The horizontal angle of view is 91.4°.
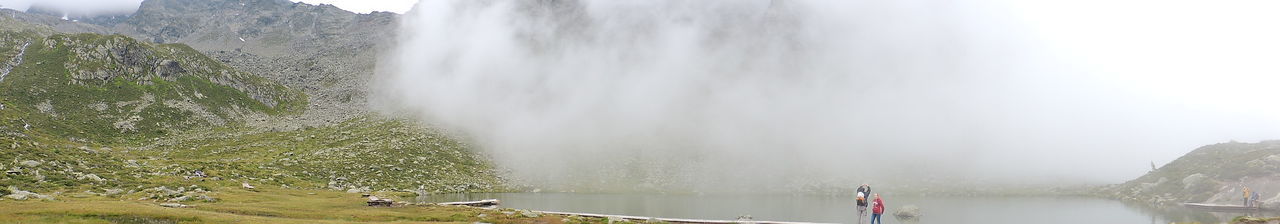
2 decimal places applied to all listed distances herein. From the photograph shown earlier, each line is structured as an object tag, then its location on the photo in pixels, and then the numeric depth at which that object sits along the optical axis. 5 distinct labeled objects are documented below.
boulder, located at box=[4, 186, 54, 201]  45.40
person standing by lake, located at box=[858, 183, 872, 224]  48.22
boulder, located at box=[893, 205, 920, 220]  63.45
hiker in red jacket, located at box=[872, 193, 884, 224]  46.69
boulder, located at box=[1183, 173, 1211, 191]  86.47
